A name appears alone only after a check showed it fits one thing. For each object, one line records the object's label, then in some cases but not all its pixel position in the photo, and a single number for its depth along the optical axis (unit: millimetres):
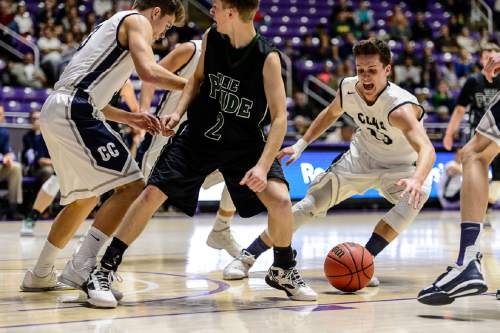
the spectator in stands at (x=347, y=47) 18375
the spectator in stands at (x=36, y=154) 12227
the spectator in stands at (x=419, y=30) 20375
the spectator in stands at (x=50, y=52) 14938
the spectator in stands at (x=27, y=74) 14727
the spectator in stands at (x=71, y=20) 15922
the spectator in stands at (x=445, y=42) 19938
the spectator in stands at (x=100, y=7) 16734
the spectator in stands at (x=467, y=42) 19953
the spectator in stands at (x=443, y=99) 17250
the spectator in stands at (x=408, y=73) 18062
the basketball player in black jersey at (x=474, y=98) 10172
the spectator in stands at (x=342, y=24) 19250
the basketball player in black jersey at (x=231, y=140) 4867
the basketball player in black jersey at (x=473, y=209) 4398
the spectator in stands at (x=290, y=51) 17688
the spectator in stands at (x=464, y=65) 18750
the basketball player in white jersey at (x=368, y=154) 5727
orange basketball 5312
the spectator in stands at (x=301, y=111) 15278
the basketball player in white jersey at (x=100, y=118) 4930
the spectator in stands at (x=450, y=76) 18588
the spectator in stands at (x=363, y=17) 19703
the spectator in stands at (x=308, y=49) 18312
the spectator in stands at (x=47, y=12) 15978
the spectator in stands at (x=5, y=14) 15594
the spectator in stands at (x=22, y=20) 15820
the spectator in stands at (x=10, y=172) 11895
